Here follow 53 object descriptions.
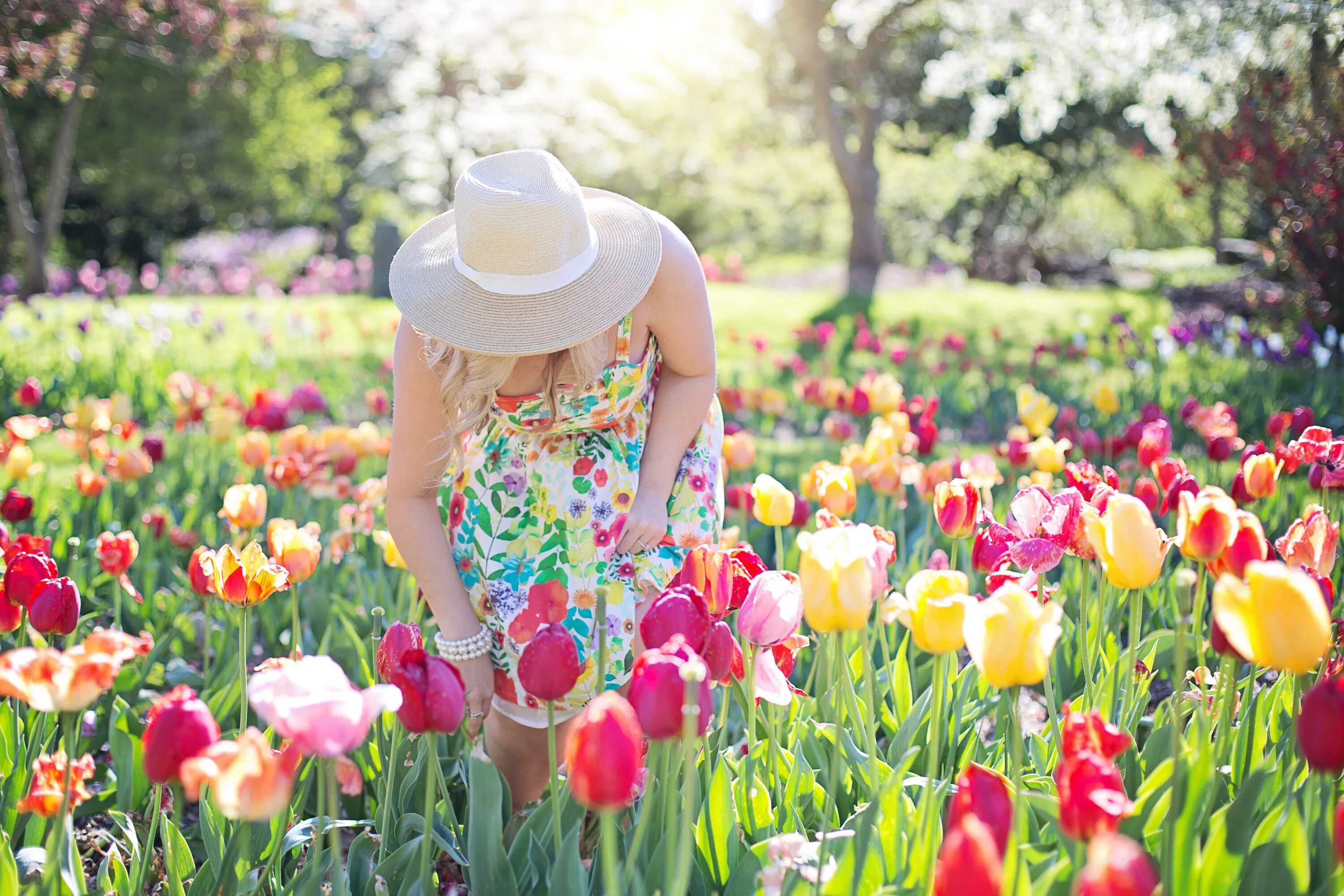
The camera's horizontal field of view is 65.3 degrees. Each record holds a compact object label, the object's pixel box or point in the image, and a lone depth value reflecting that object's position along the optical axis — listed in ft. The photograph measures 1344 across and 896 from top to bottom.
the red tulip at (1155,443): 7.78
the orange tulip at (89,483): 9.29
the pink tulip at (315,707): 3.29
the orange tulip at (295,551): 6.14
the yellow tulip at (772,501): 6.45
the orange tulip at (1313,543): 5.06
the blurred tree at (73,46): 23.06
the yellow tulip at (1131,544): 4.12
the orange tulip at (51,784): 4.15
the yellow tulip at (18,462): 9.38
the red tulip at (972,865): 2.77
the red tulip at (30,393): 12.54
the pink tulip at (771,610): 4.57
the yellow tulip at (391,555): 7.51
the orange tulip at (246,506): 7.35
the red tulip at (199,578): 5.78
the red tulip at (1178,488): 5.73
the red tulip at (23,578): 5.15
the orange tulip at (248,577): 5.30
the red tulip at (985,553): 5.69
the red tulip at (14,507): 7.77
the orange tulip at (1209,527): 4.17
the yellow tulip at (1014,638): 3.46
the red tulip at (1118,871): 2.65
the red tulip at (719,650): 4.28
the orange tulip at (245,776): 3.16
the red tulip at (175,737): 3.48
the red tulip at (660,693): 3.51
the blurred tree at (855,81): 42.27
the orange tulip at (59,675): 3.55
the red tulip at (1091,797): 3.18
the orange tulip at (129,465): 9.84
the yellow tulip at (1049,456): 8.44
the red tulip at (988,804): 3.29
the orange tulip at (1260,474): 6.13
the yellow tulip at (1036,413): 10.52
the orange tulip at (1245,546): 4.35
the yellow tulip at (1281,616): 3.19
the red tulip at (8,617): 5.22
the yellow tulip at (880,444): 8.78
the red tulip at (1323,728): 3.33
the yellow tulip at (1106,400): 12.15
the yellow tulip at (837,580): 3.81
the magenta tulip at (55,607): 5.10
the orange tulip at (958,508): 6.19
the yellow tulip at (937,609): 3.86
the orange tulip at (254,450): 10.30
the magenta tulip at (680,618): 4.09
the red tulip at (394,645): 4.68
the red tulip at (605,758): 3.10
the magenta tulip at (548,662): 4.06
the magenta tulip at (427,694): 3.86
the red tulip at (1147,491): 7.22
